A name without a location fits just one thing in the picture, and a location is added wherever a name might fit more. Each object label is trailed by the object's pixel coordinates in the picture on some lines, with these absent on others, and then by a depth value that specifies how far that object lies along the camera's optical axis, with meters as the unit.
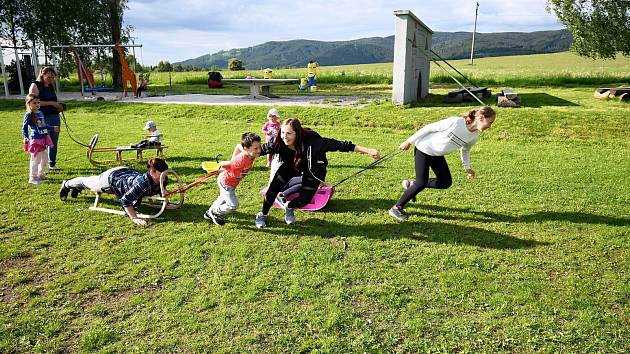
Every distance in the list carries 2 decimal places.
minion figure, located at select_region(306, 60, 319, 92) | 27.14
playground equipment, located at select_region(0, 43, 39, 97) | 24.23
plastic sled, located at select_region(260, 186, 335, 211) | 6.54
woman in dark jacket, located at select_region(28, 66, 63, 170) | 8.37
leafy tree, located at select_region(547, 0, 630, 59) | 24.03
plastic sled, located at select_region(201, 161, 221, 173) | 7.91
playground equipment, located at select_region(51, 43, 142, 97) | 22.98
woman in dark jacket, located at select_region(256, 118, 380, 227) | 5.75
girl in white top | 5.72
